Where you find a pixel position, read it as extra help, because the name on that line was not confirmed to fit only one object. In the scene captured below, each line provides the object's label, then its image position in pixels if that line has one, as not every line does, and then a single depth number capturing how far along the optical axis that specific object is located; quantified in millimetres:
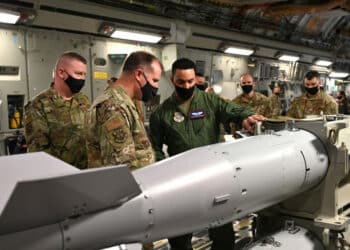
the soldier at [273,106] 5516
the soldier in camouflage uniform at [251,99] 5273
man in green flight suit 2725
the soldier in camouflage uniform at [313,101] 4887
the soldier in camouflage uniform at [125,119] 1795
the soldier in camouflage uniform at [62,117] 2658
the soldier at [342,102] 9006
